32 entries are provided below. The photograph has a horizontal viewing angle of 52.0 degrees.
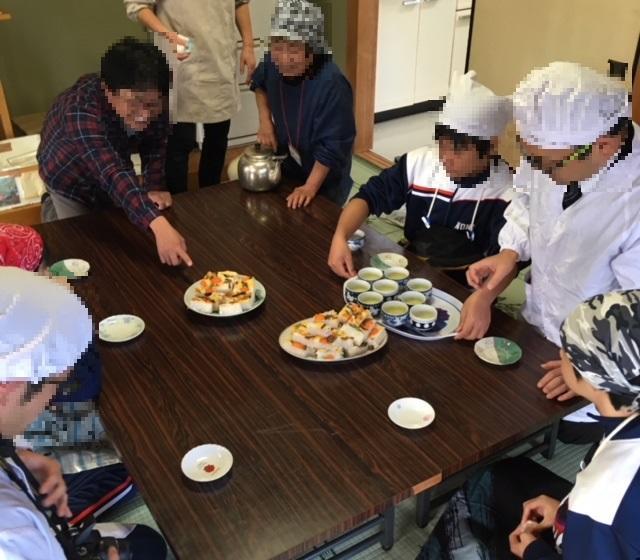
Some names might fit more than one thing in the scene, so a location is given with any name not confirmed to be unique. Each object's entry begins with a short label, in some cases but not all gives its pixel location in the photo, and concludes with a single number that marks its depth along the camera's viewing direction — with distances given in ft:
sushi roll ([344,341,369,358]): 4.98
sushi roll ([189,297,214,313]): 5.47
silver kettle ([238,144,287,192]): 7.61
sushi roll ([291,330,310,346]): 4.98
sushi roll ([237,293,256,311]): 5.47
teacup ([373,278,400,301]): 5.59
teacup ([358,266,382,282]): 5.83
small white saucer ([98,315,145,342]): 5.24
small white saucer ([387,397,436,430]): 4.40
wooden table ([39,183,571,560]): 3.84
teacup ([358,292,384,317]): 5.43
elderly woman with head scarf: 7.39
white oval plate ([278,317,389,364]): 4.92
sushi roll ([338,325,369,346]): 4.99
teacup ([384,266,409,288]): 5.84
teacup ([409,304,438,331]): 5.27
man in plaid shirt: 6.34
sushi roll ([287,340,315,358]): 4.95
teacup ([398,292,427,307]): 5.52
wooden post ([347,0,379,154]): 13.03
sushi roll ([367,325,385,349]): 5.06
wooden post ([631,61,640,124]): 8.75
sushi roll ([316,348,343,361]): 4.92
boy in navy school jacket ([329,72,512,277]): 6.02
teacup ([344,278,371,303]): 5.58
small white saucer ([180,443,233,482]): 4.02
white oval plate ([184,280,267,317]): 5.47
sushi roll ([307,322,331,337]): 5.02
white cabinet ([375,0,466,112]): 14.74
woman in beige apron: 9.34
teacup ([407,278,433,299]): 5.66
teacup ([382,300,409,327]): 5.31
